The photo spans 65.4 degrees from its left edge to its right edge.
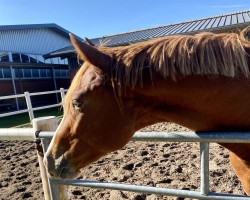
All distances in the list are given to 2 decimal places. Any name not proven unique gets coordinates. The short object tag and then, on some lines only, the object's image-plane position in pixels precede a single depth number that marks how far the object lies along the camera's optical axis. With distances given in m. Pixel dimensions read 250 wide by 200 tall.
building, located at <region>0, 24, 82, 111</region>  14.45
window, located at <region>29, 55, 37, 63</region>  17.67
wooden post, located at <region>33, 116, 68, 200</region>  1.62
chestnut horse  1.07
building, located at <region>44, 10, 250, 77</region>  8.45
